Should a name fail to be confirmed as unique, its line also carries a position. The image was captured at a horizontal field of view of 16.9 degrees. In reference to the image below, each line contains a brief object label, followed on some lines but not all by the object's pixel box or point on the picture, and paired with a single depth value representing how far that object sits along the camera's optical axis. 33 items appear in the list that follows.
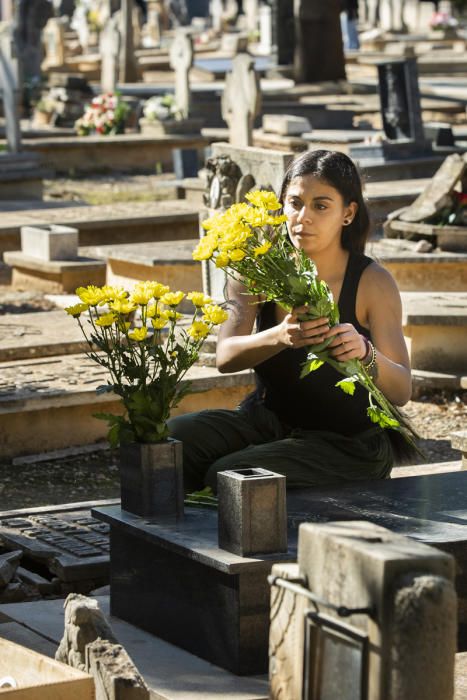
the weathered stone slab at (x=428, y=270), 10.09
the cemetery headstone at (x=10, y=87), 18.39
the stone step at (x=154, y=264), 10.48
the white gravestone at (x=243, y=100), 14.59
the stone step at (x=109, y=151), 20.45
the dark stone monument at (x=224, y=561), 4.10
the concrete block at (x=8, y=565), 5.11
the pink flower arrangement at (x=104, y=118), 21.39
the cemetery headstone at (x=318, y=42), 24.59
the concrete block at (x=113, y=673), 3.37
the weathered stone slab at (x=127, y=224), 13.66
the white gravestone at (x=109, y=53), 27.92
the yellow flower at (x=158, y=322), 4.46
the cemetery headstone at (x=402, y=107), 17.25
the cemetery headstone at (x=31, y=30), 28.72
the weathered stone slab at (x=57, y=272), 11.23
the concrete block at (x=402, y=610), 2.88
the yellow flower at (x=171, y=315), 4.51
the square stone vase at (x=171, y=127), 21.58
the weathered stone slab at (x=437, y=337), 8.57
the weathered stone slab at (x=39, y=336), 8.59
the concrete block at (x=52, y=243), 11.43
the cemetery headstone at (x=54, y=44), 37.00
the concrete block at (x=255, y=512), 4.04
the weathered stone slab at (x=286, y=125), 17.62
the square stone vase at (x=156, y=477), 4.41
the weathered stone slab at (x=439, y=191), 10.65
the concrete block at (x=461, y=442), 6.06
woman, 4.70
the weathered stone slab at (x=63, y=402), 7.57
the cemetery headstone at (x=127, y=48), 29.45
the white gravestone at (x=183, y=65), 22.27
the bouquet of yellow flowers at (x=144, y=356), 4.45
